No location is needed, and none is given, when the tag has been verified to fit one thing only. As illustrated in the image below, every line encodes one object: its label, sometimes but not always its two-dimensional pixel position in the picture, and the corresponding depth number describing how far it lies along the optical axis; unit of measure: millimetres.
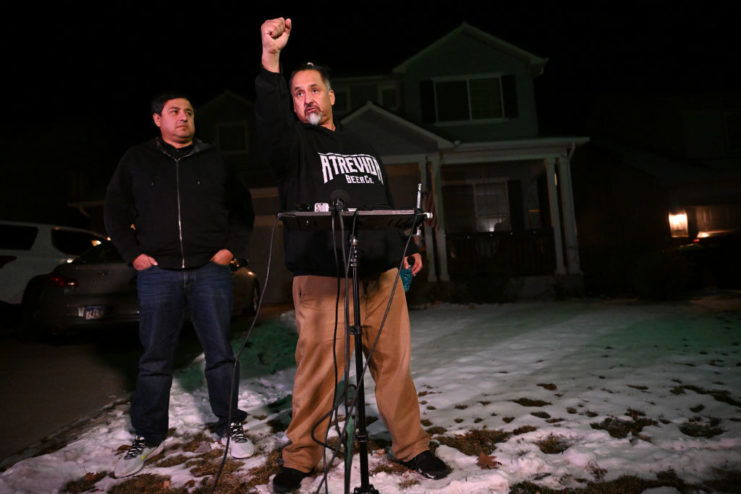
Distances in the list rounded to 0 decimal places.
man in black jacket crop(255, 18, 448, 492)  1990
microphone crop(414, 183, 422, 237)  1728
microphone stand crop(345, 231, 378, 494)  1657
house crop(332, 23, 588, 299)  10258
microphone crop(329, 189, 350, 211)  1511
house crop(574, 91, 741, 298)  15922
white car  6758
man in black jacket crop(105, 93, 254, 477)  2391
